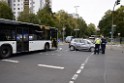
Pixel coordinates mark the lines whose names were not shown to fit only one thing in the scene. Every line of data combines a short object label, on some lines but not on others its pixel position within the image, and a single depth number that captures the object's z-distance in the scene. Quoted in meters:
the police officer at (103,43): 22.43
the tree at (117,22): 79.12
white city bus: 16.19
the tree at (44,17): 59.36
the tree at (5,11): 57.01
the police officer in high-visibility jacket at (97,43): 21.92
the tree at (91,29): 161.38
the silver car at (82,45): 25.48
